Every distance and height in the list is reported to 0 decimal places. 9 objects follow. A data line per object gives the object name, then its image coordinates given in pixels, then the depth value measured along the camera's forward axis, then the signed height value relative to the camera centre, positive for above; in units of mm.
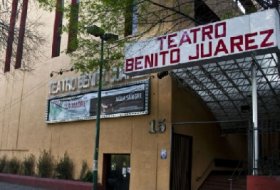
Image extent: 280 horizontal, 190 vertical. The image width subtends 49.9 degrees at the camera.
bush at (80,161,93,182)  14248 -1710
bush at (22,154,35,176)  16955 -1676
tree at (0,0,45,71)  10597 +3887
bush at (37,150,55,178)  16118 -1610
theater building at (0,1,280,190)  9944 +1516
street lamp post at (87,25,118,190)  11253 +3879
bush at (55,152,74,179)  15314 -1586
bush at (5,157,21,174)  17702 -1800
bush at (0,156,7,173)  18446 -1710
